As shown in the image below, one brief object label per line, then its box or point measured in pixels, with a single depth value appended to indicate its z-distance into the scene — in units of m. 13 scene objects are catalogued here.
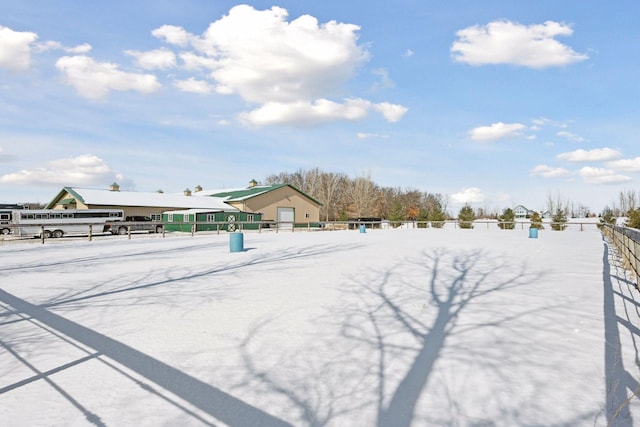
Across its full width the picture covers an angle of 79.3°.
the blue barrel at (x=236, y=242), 15.51
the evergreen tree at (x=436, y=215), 53.12
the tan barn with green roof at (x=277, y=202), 46.31
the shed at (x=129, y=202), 37.56
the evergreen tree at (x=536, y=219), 46.25
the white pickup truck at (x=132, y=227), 27.38
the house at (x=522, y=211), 108.07
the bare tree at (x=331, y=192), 71.69
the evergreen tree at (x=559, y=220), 43.03
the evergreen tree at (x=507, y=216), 50.84
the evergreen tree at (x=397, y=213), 60.00
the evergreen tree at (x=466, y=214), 50.96
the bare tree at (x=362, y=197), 70.25
